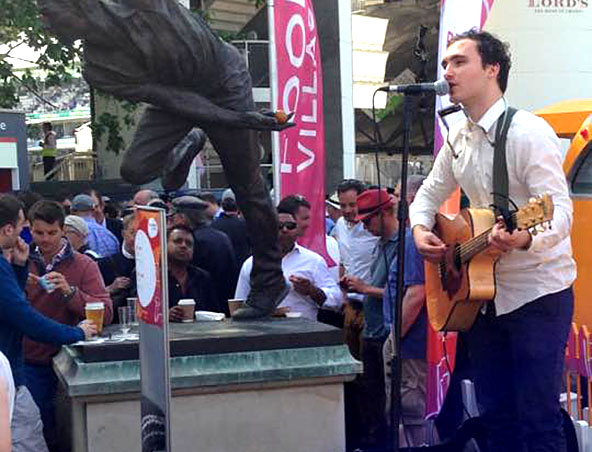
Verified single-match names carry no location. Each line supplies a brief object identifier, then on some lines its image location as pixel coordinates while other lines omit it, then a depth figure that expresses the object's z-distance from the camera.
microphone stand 4.62
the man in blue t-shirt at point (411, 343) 5.72
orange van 7.84
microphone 4.45
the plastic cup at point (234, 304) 5.82
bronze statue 4.91
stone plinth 4.86
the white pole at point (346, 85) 16.48
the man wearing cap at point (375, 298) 6.05
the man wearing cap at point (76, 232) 7.37
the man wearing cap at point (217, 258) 6.75
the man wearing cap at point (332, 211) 11.03
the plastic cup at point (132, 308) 5.50
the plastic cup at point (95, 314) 5.23
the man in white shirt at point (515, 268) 4.10
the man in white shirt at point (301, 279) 6.21
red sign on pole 3.33
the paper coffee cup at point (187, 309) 5.69
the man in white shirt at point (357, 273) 6.61
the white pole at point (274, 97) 7.58
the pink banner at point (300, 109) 7.58
